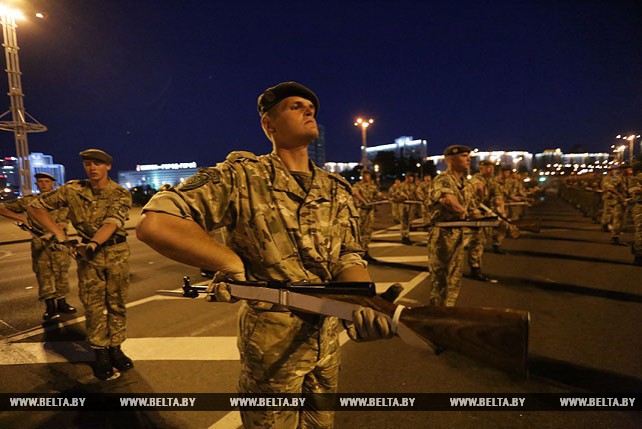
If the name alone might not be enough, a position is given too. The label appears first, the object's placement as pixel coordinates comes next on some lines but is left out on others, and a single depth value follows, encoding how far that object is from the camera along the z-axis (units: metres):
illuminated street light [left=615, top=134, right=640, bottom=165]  35.76
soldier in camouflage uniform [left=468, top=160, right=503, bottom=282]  6.70
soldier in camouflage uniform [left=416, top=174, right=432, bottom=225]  14.91
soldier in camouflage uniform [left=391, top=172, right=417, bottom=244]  11.53
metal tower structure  10.24
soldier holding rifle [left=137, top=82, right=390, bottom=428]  1.37
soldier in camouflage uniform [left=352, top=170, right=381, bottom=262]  9.80
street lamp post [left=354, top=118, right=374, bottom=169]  24.78
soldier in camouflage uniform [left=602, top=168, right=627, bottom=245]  9.97
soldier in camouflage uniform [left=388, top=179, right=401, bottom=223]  14.26
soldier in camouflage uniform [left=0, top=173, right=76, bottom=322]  5.24
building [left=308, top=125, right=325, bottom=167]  163.88
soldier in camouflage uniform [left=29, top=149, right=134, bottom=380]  3.48
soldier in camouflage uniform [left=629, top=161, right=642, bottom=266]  7.48
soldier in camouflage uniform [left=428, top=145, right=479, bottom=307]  4.41
